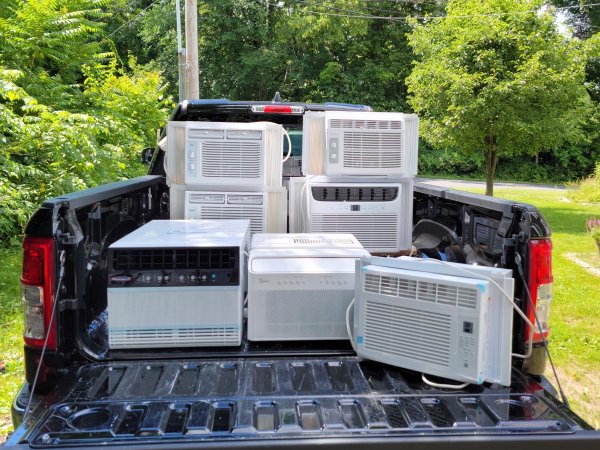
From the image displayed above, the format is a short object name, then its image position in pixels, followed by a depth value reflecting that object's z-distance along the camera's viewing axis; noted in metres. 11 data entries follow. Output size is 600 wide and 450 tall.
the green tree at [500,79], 13.32
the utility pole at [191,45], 11.17
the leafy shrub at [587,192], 18.75
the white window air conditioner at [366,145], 3.58
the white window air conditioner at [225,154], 3.51
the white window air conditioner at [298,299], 2.53
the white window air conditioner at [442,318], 2.15
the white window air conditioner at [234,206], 3.58
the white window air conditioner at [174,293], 2.41
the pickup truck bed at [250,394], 1.81
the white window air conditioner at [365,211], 3.60
